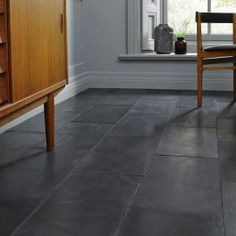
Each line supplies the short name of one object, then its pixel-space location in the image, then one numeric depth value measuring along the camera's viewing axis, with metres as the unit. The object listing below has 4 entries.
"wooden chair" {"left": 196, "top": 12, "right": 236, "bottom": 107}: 3.66
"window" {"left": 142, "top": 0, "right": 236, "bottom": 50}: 4.86
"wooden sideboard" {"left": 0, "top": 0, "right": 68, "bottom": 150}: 1.79
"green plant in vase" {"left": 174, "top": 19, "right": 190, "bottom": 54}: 4.71
